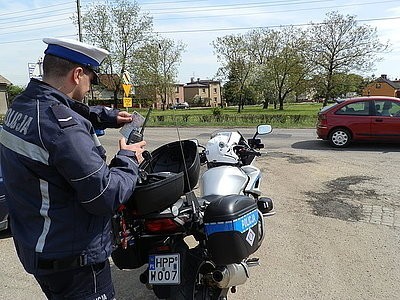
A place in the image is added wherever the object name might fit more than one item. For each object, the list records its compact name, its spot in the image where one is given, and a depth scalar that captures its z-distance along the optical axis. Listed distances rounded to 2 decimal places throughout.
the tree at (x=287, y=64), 40.22
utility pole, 29.80
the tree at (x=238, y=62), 44.91
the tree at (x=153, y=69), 34.74
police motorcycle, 2.32
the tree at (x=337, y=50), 36.34
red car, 11.02
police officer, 1.71
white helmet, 3.94
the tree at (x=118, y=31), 40.84
